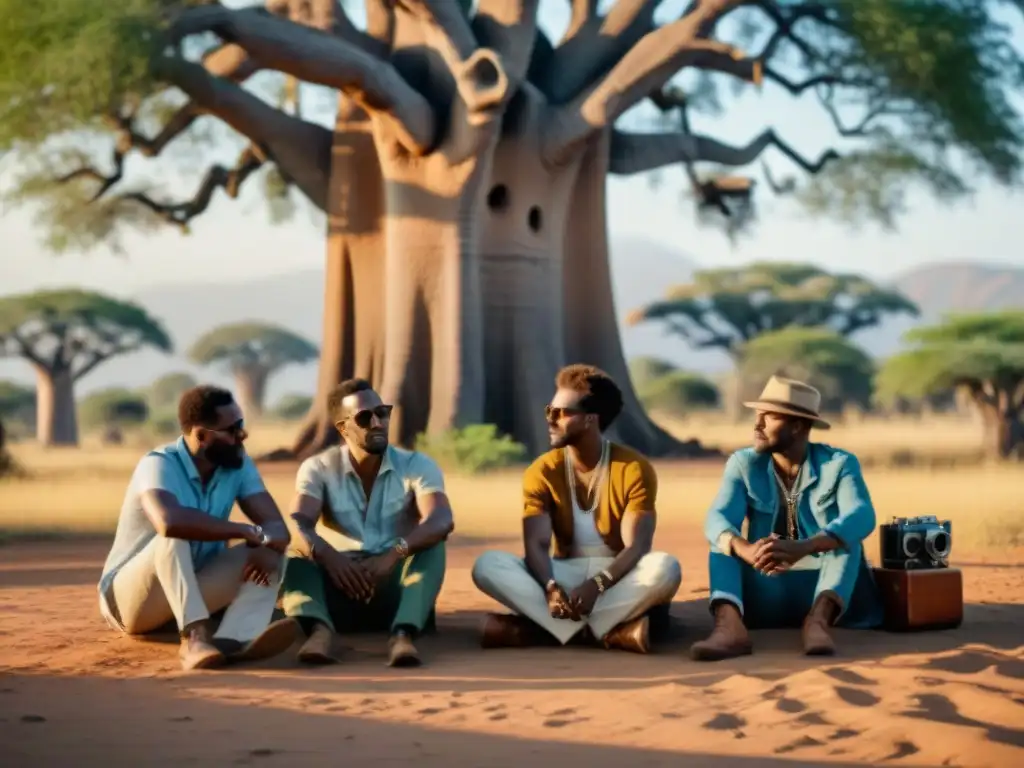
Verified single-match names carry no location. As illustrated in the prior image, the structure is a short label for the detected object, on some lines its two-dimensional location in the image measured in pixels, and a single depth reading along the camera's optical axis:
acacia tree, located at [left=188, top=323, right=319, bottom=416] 44.81
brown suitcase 6.03
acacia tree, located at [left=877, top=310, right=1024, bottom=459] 18.02
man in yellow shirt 5.62
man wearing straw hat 5.76
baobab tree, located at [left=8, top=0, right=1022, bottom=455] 14.23
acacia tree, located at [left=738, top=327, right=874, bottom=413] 34.91
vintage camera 6.06
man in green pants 5.68
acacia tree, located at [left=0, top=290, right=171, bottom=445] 32.12
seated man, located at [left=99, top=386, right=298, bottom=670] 5.35
